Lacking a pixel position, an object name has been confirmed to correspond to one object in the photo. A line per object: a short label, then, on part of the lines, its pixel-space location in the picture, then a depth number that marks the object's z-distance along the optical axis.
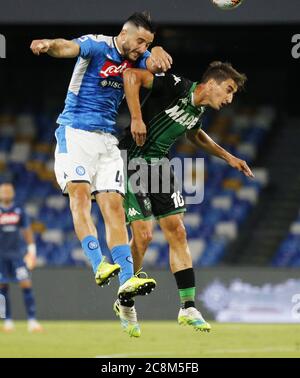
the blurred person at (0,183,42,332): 26.28
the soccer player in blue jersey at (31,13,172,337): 15.16
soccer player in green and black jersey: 15.90
